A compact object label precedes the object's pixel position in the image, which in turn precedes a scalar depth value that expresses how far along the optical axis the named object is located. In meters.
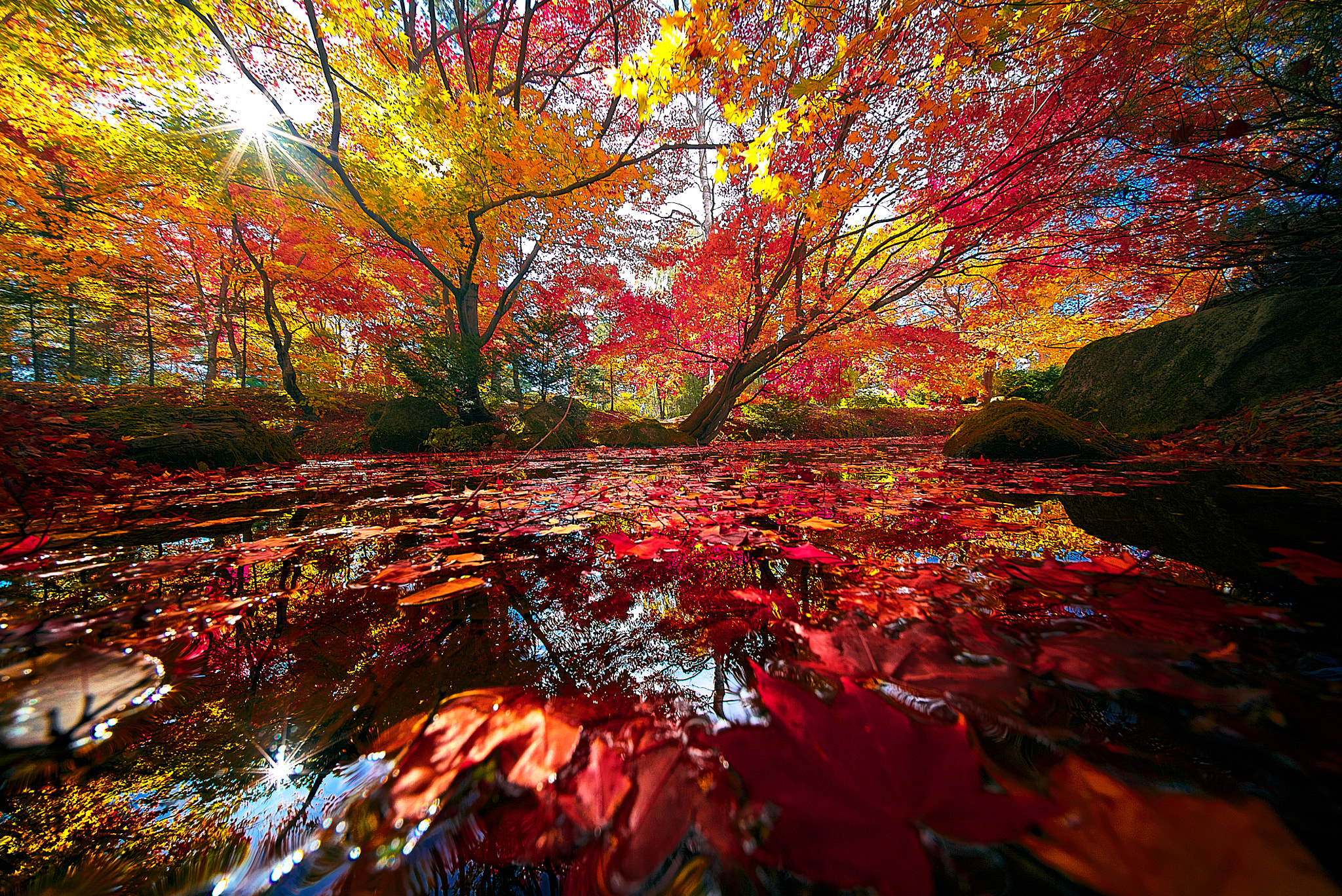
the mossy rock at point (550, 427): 5.83
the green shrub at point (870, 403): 10.79
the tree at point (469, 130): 4.35
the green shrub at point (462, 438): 5.57
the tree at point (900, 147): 3.10
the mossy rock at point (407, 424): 5.60
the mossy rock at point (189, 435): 3.08
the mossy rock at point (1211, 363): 3.28
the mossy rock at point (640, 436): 5.80
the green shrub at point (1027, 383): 10.38
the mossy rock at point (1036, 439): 3.05
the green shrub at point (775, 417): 8.16
